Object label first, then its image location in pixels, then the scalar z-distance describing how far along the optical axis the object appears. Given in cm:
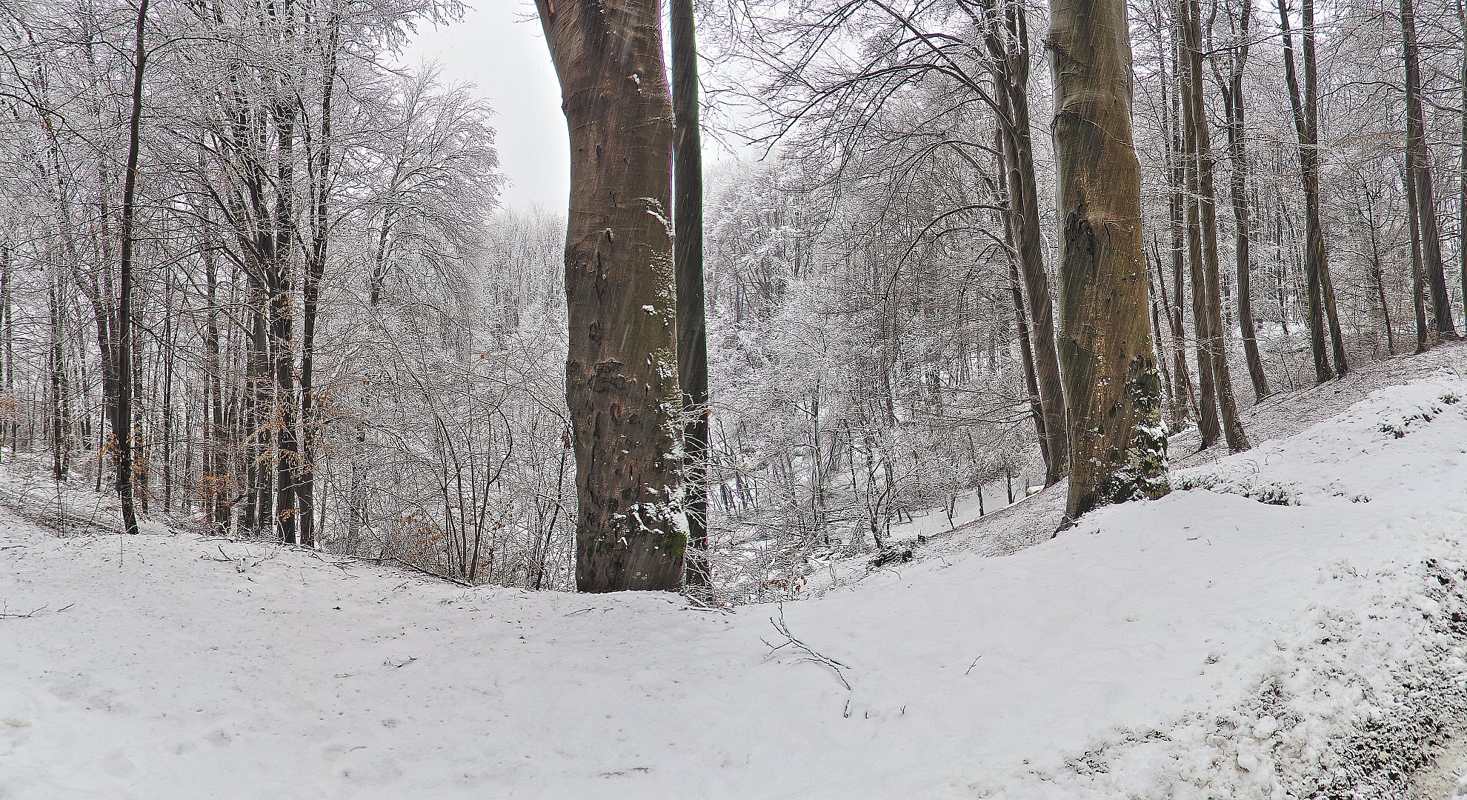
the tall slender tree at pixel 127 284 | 468
